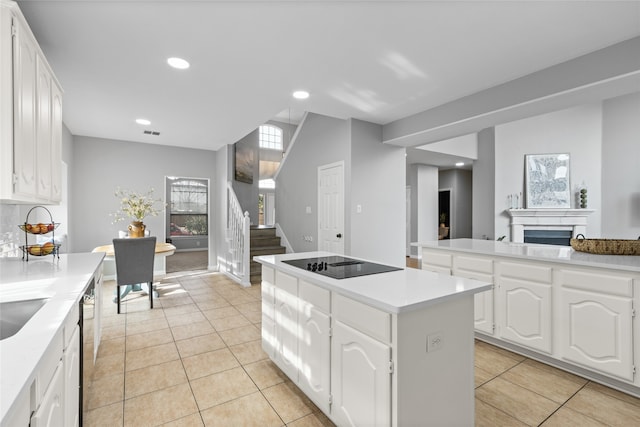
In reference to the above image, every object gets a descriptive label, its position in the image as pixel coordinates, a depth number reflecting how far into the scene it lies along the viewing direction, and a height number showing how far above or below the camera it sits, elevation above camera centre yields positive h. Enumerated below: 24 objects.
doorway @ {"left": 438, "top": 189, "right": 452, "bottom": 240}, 9.62 -0.03
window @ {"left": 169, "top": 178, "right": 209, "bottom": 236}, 9.34 +0.16
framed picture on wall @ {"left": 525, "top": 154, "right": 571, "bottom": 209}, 6.25 +0.68
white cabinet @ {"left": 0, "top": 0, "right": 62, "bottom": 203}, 1.56 +0.58
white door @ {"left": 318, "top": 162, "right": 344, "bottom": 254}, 4.59 +0.09
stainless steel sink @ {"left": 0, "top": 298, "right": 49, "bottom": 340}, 1.40 -0.48
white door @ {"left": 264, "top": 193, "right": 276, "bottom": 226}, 10.51 +0.14
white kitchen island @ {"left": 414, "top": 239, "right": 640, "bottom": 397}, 2.07 -0.73
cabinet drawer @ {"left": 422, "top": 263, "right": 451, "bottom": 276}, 3.19 -0.60
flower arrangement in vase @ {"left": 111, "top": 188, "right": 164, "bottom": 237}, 4.26 +0.01
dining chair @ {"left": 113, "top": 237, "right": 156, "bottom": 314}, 3.74 -0.59
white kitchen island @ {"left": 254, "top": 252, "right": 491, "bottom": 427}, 1.34 -0.66
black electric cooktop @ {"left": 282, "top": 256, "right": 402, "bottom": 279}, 1.88 -0.37
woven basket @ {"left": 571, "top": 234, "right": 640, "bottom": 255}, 2.32 -0.26
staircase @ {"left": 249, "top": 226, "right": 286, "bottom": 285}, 5.59 -0.65
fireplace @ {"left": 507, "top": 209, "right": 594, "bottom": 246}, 6.16 -0.22
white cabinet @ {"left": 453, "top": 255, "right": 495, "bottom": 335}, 2.83 -0.62
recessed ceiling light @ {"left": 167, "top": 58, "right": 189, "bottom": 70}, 2.68 +1.35
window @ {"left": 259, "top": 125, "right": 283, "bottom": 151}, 9.44 +2.41
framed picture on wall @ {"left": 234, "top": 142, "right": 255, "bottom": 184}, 6.47 +1.18
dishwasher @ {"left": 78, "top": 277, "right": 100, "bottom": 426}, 1.67 -0.78
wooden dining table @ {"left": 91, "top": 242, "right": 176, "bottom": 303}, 3.98 -0.54
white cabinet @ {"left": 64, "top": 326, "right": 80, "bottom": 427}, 1.32 -0.79
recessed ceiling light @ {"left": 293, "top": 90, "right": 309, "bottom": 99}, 3.38 +1.35
